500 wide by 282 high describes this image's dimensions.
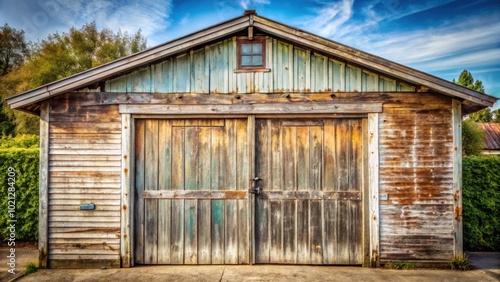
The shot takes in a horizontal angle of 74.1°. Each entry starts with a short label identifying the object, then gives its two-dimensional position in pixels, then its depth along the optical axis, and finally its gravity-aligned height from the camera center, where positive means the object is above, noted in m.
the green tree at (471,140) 13.82 +0.48
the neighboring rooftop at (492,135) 23.02 +1.18
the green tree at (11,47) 23.64 +7.66
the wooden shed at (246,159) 5.34 -0.12
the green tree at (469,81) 27.16 +5.81
